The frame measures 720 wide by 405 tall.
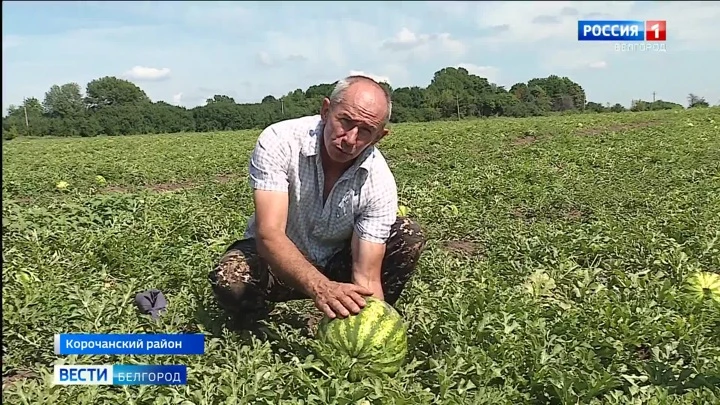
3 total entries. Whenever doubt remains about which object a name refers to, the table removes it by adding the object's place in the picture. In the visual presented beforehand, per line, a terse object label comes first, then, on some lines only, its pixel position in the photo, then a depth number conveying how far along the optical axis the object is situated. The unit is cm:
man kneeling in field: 304
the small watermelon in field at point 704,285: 367
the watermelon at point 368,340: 288
